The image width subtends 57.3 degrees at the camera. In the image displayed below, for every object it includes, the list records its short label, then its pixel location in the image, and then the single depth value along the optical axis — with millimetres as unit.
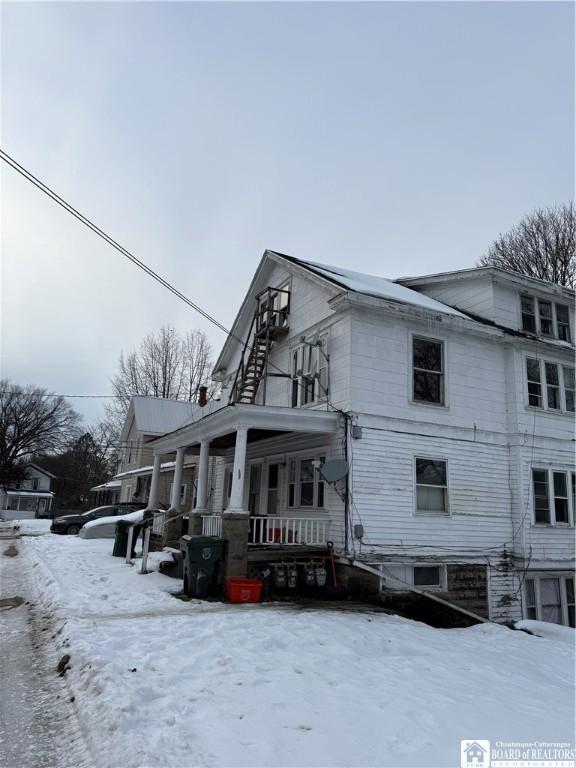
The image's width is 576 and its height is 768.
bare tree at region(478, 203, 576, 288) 25922
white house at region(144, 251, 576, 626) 11945
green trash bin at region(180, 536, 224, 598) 10391
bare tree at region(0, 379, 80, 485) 58938
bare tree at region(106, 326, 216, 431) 45875
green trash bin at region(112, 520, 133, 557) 16297
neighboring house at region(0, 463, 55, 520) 43438
